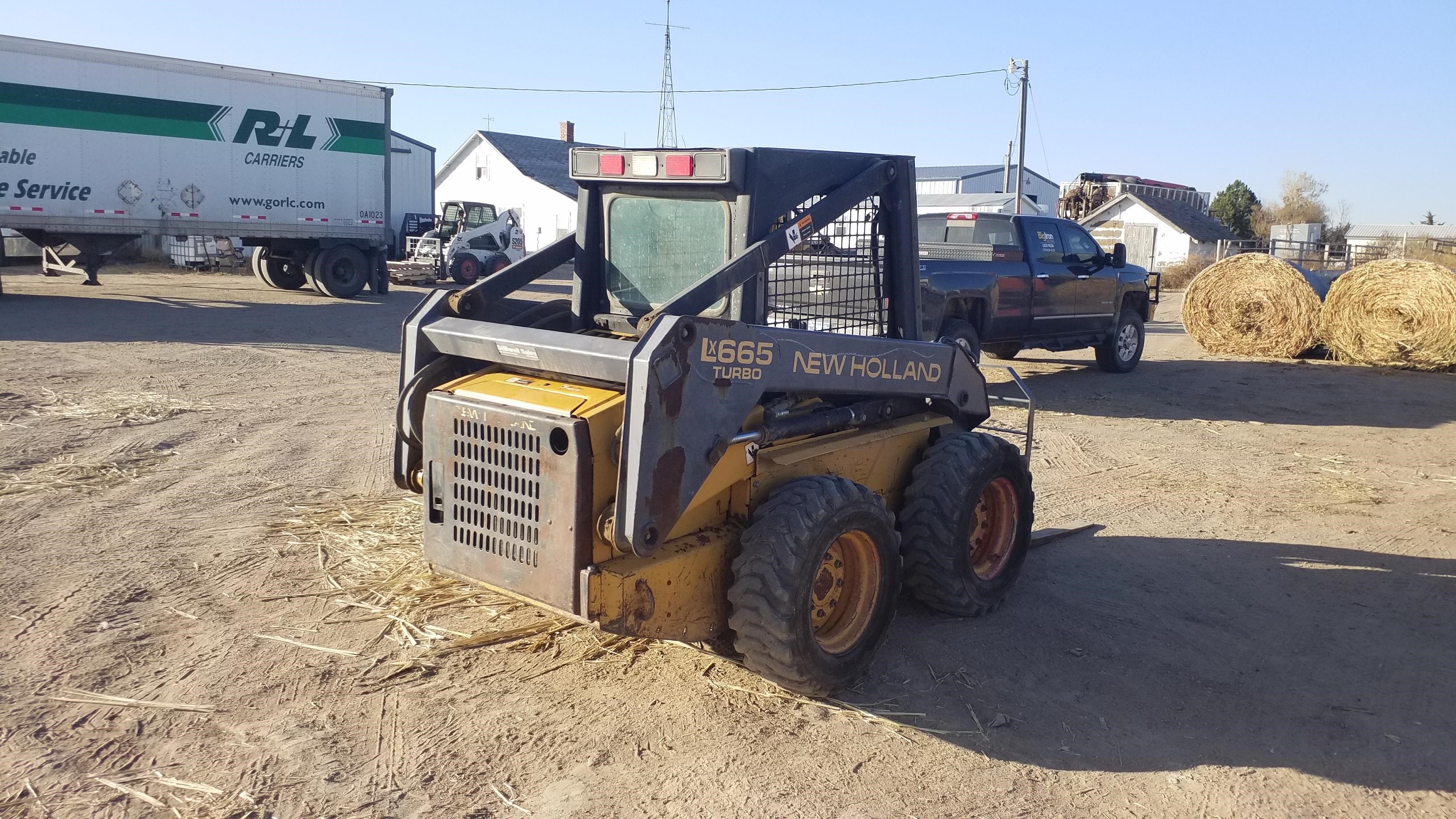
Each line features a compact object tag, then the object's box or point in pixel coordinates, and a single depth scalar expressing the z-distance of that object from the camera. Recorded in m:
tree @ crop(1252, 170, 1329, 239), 60.31
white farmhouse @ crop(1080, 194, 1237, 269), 42.50
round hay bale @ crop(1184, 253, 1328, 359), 15.72
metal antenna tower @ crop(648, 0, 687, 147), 29.03
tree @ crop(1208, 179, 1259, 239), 54.19
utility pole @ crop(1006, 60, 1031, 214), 30.14
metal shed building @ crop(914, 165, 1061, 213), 55.09
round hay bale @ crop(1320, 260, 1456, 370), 14.63
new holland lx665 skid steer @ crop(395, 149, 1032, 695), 3.95
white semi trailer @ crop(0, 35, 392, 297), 17.66
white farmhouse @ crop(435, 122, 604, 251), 46.19
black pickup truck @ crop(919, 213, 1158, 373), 11.52
